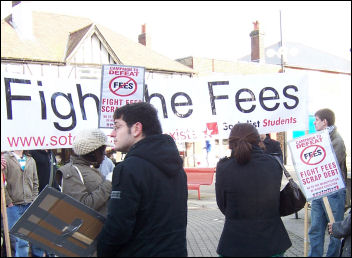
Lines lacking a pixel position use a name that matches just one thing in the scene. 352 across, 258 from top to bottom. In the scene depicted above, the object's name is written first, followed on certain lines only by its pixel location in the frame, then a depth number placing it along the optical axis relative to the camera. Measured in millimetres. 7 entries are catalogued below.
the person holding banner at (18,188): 5676
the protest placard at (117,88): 5422
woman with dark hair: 3057
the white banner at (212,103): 5552
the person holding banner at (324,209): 5051
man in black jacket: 2393
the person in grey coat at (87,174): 2932
